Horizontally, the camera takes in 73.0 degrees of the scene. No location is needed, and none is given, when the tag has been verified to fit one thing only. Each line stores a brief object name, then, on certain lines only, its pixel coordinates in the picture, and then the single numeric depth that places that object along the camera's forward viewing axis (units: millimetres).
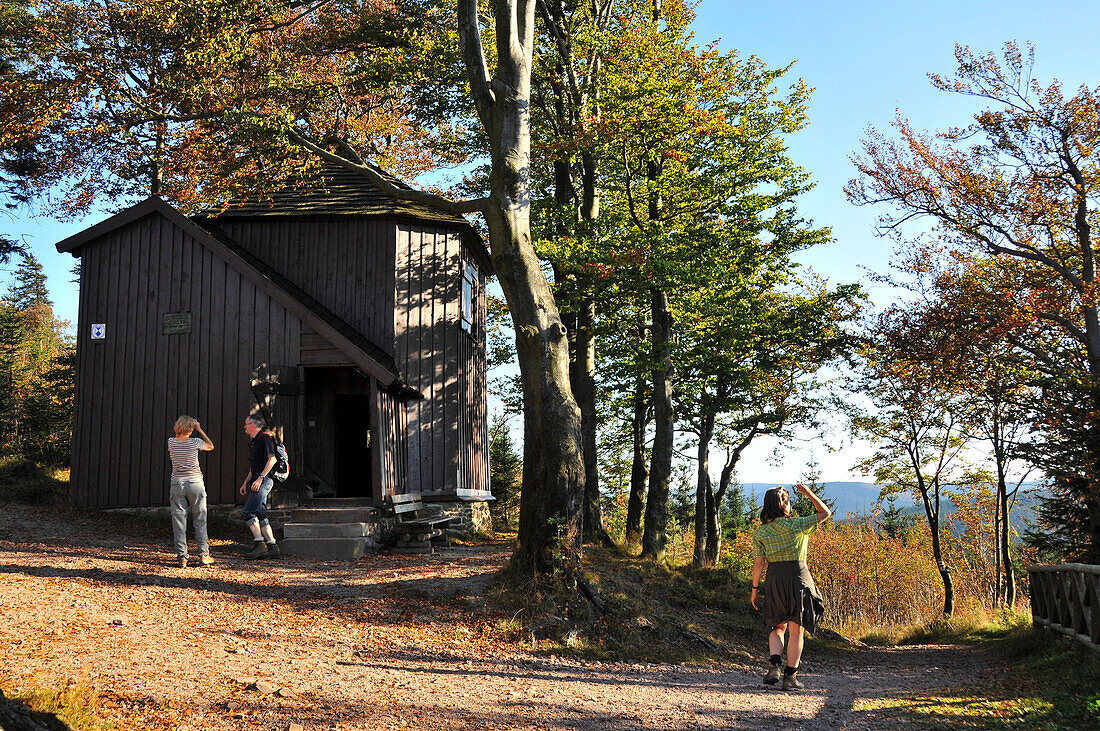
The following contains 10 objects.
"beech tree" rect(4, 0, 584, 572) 10211
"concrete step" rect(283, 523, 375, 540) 12922
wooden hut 14586
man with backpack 11844
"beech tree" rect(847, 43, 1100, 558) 14750
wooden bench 14000
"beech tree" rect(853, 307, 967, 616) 16891
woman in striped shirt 10578
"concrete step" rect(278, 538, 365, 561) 12617
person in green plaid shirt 7414
